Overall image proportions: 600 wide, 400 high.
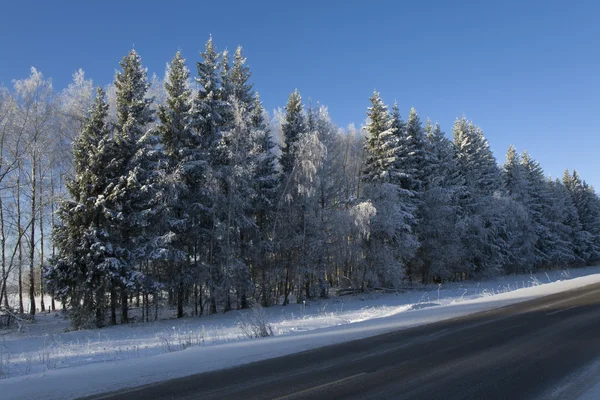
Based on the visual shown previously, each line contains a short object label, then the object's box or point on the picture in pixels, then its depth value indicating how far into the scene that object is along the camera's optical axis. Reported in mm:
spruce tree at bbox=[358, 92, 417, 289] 26984
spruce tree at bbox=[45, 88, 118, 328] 19141
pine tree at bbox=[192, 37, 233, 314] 22223
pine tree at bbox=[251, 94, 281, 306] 24797
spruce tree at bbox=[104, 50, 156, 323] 20005
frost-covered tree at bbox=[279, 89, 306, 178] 27588
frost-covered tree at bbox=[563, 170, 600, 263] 58128
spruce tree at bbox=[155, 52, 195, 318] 21656
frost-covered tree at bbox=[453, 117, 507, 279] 35938
